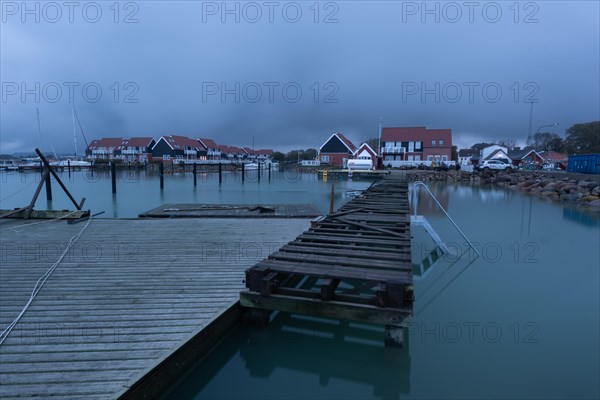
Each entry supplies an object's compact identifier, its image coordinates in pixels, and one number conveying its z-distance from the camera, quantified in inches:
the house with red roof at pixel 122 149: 3371.1
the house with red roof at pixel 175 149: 3152.1
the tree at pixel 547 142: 3223.4
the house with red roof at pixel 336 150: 2583.7
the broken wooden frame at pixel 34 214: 406.9
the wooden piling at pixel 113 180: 974.7
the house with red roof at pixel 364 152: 2221.7
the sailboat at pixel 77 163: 2871.8
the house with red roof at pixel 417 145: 2433.6
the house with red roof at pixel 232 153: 4018.2
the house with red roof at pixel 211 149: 3641.7
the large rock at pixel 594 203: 791.7
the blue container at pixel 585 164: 1259.8
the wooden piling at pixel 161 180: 1182.9
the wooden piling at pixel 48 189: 696.0
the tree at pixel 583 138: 2428.6
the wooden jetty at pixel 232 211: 462.0
